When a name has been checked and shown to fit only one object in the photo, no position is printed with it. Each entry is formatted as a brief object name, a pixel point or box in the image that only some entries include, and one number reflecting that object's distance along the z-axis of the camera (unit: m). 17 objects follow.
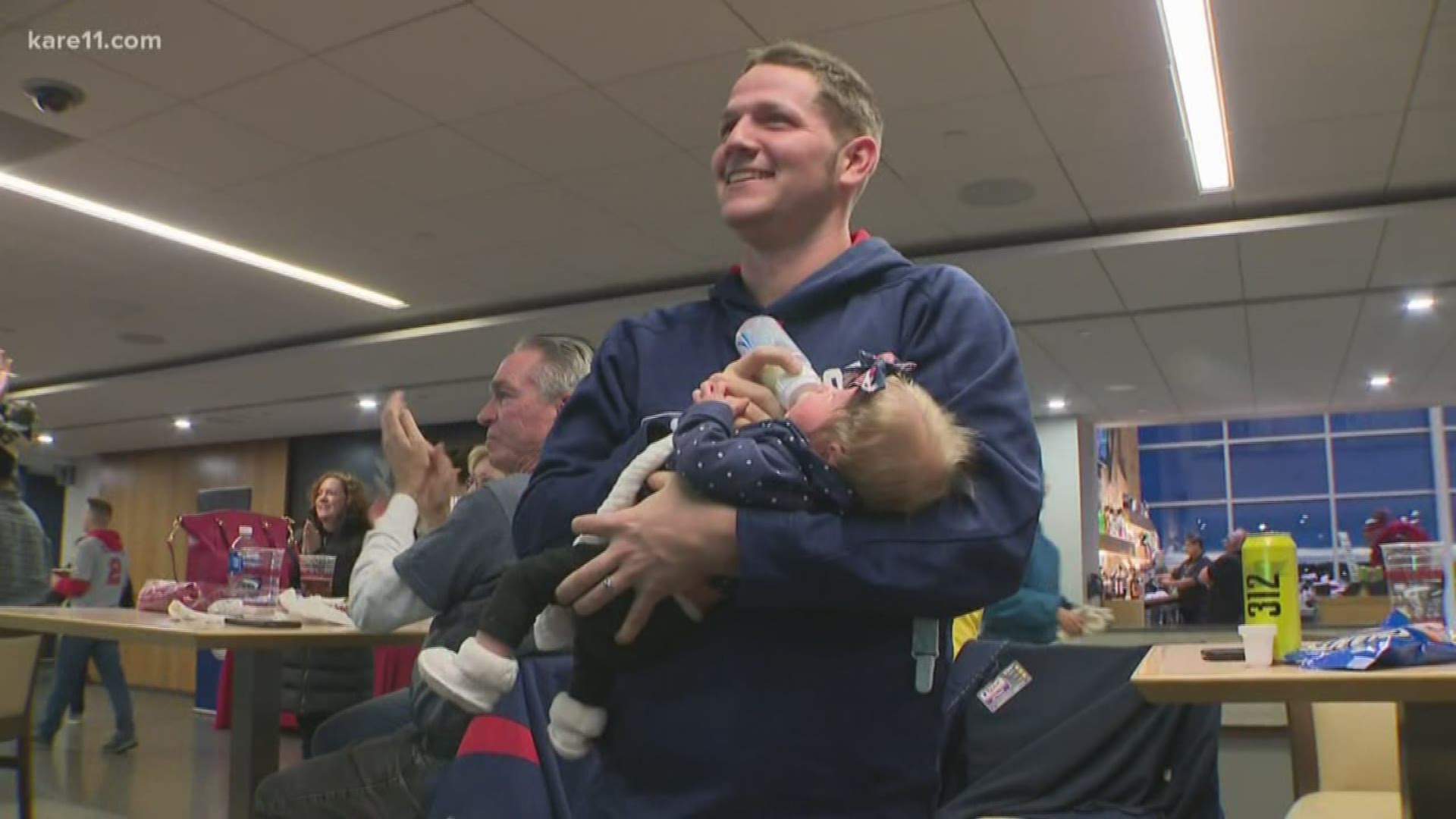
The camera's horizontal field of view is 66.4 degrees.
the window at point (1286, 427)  14.96
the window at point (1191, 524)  15.63
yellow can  1.71
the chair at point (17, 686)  3.37
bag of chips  1.42
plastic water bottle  2.86
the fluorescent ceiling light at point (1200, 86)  3.64
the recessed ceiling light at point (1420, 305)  6.63
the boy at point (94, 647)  6.82
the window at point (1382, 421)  13.81
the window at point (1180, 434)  15.59
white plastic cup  1.63
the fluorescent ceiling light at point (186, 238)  5.28
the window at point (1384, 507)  13.69
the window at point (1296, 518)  14.70
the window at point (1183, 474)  15.59
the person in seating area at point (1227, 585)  7.78
